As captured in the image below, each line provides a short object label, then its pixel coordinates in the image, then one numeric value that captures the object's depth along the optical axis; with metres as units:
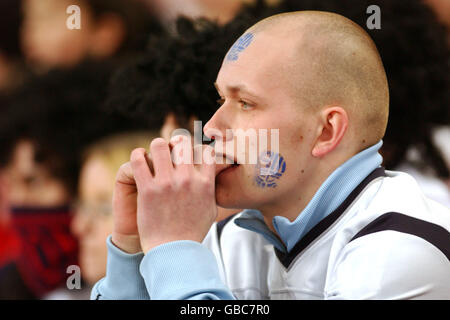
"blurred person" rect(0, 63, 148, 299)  6.20
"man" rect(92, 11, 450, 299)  2.13
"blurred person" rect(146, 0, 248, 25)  5.70
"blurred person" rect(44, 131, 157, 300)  4.70
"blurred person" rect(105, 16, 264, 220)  3.56
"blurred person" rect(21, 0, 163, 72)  6.59
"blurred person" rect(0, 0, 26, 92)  6.77
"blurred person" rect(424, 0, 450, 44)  4.92
